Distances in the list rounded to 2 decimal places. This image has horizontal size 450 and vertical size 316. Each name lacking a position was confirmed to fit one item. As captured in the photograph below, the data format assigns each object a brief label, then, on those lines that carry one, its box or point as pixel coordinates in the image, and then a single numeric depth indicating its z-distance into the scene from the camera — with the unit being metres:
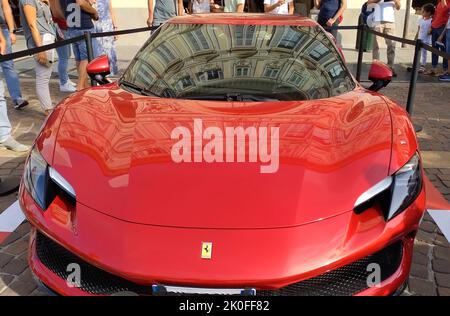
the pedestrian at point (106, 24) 7.01
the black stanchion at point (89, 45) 5.27
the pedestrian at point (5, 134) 4.31
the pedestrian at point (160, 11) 7.28
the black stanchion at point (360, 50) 6.86
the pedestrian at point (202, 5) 7.61
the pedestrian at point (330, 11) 7.95
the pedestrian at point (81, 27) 5.65
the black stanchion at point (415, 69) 4.97
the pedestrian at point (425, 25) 8.77
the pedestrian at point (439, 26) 8.25
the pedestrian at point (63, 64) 6.01
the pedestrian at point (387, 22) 7.98
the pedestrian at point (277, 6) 7.82
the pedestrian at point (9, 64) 5.37
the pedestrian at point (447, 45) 7.71
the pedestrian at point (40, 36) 5.09
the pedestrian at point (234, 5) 7.73
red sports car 1.70
